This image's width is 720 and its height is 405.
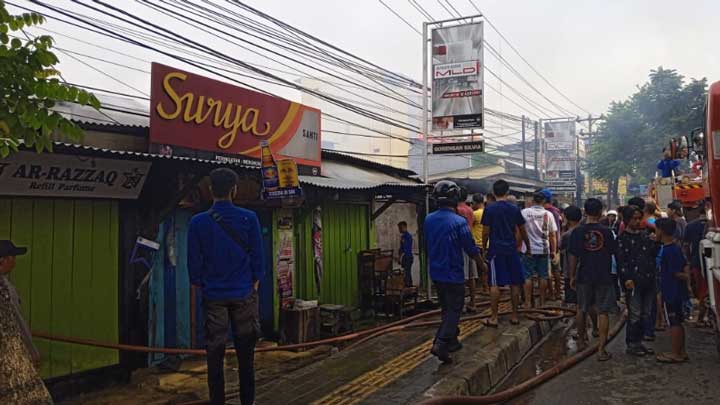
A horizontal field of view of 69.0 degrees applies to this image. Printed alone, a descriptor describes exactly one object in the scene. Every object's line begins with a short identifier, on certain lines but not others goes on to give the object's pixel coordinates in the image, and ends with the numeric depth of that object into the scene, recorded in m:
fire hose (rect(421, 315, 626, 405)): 4.22
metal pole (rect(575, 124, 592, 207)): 32.81
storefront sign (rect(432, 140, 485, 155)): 11.63
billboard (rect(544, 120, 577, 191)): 33.22
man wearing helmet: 5.39
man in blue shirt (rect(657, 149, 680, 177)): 12.89
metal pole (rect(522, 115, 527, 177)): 31.05
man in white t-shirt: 8.23
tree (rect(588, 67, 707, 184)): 25.34
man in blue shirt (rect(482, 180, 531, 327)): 6.82
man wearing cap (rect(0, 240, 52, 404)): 2.61
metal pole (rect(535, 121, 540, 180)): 31.66
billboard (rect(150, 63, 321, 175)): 7.08
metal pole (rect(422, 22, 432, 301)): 11.87
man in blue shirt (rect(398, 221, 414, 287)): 12.26
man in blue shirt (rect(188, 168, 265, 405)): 3.93
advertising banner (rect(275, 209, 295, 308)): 9.11
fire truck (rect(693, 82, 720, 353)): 5.50
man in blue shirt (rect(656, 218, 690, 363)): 5.82
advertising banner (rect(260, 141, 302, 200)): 7.10
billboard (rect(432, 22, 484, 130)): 11.58
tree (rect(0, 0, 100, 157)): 2.82
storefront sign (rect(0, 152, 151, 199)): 5.48
